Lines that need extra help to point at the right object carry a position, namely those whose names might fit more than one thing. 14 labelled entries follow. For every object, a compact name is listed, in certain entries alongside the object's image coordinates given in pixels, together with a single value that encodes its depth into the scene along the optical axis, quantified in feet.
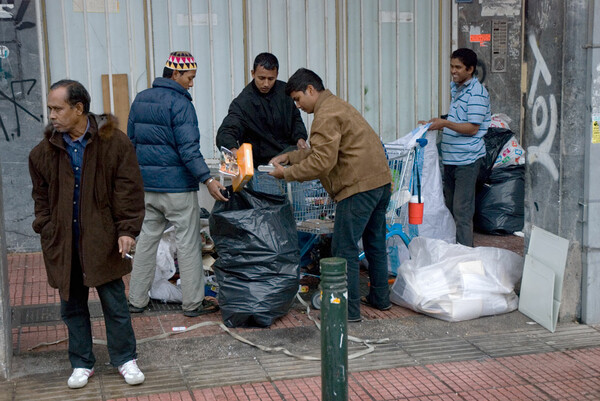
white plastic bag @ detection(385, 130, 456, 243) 22.80
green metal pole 11.17
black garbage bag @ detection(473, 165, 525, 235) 26.13
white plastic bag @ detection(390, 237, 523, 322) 17.78
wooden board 23.91
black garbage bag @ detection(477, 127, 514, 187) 25.76
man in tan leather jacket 16.74
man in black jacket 20.13
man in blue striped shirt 21.66
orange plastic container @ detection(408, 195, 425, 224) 19.69
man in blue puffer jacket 17.39
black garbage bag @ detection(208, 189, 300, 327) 17.26
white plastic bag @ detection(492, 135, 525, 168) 26.23
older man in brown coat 13.52
